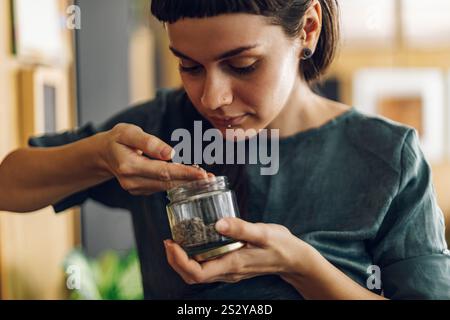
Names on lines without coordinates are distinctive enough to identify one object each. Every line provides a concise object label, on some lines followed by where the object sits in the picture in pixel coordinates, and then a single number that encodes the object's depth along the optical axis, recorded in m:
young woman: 0.59
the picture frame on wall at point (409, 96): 2.16
